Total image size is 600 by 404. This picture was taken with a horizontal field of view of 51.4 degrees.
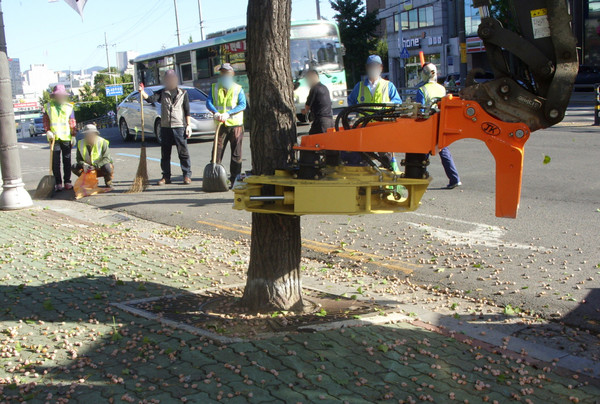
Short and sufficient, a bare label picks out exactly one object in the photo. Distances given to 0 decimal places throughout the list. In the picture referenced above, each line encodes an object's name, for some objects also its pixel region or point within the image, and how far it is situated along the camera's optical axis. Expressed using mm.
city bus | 23125
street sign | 49875
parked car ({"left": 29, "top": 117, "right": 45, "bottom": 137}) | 48803
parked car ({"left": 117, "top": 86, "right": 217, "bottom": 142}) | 19797
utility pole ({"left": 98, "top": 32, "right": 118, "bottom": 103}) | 59469
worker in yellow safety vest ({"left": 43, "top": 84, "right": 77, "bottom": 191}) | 12008
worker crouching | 11969
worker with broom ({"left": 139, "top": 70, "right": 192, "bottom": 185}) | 12188
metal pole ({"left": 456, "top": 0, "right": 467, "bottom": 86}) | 24884
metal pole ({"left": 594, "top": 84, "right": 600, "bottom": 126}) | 18297
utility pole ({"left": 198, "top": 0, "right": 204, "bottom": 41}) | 55906
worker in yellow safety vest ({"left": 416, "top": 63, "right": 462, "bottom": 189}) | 9578
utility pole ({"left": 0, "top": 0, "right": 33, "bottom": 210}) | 10242
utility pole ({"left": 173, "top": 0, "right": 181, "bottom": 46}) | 61094
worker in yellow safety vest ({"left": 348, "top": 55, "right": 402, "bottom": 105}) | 9102
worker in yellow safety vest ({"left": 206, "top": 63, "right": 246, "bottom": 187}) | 11055
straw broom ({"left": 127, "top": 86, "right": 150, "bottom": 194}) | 11852
